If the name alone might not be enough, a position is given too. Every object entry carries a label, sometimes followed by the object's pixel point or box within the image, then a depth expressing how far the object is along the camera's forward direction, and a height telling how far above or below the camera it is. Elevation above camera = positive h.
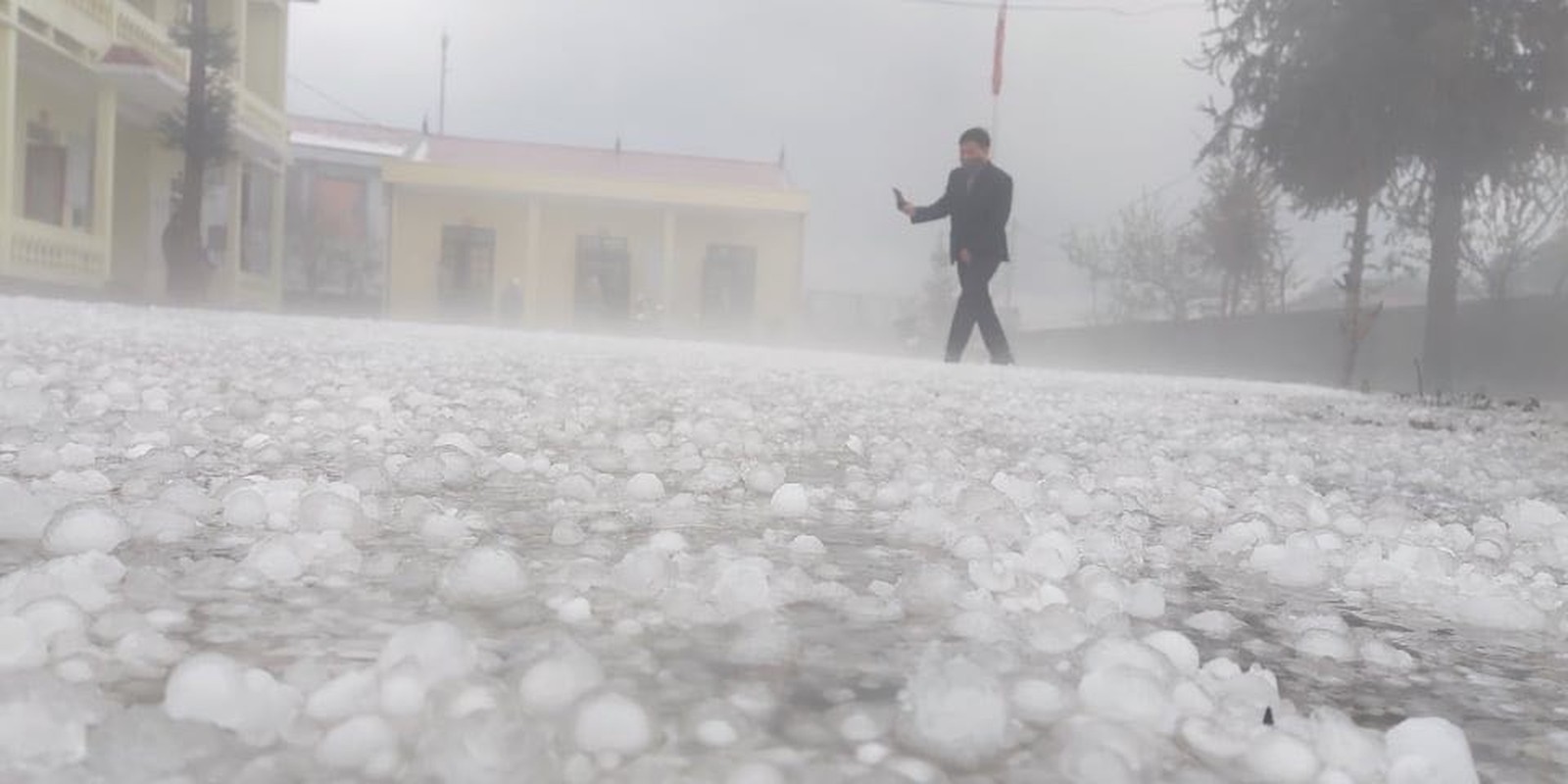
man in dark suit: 7.01 +0.70
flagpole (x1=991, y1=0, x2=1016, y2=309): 19.33 +4.58
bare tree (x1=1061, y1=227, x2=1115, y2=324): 32.28 +2.55
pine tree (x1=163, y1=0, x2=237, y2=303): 13.05 +1.85
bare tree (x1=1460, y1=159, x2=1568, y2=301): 12.21 +1.73
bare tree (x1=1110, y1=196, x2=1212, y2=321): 29.16 +2.18
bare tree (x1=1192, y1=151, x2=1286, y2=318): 20.30 +2.19
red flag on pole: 19.31 +4.97
